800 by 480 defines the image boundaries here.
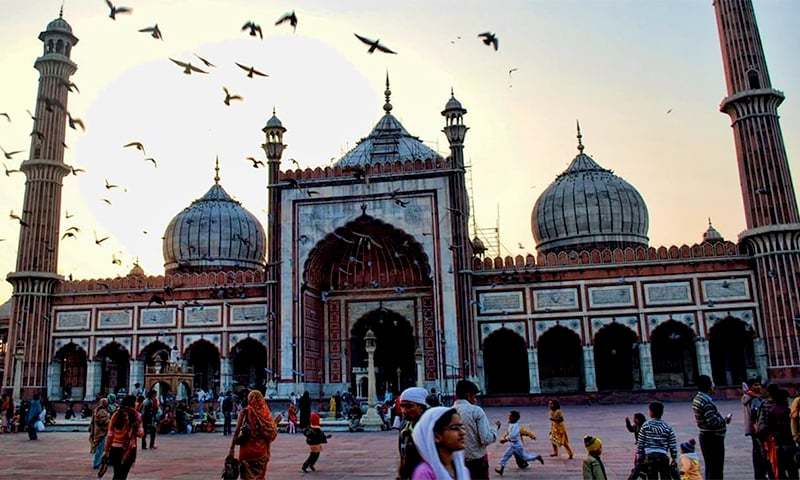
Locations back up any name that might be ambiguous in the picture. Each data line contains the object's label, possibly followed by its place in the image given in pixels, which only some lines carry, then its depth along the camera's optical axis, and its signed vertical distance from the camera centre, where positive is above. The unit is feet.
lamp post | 53.21 -1.84
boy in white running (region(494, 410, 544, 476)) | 28.35 -2.83
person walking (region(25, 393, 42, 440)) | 49.26 -1.46
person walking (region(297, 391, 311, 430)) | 49.67 -1.66
